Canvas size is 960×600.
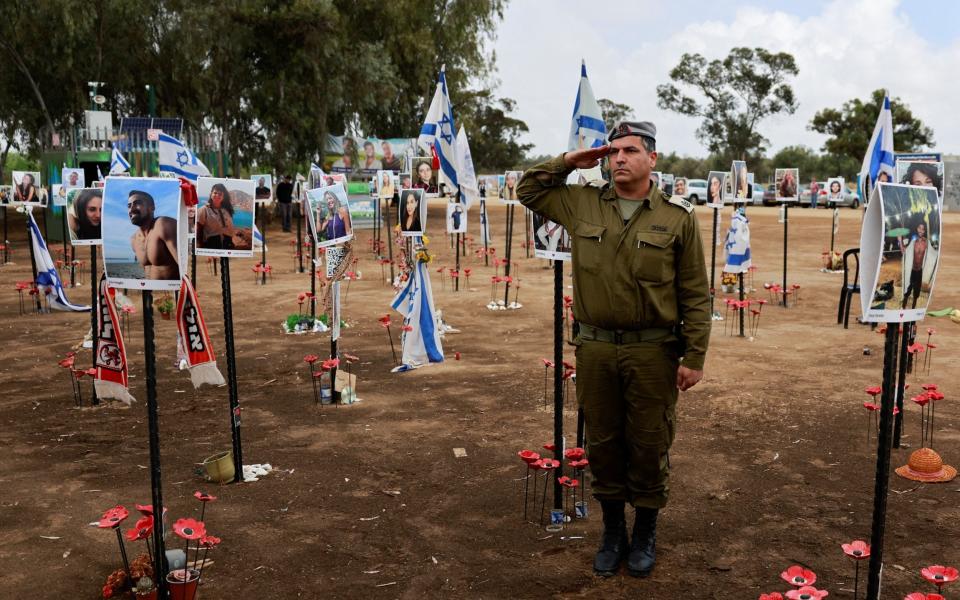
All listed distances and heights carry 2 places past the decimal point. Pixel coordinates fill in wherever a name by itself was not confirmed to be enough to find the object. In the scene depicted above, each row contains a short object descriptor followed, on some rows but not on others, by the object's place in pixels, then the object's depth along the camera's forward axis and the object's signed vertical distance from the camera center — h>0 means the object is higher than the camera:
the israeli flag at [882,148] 7.69 +0.50
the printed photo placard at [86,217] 6.34 -0.10
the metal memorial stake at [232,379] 5.44 -1.13
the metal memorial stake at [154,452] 3.69 -1.10
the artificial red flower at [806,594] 3.17 -1.47
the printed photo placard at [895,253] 3.25 -0.20
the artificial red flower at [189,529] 3.65 -1.41
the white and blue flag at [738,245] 12.46 -0.63
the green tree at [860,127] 46.44 +4.24
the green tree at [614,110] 63.22 +7.02
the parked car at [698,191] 41.46 +0.57
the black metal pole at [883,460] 3.31 -1.02
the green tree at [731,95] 55.00 +7.22
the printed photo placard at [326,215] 6.82 -0.10
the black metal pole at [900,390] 5.81 -1.34
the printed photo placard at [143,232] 3.79 -0.13
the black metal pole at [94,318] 7.05 -1.00
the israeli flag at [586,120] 5.24 +0.51
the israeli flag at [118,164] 9.08 +0.43
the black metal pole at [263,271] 15.68 -1.25
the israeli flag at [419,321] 8.84 -1.24
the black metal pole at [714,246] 11.75 -0.62
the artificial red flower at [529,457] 4.61 -1.38
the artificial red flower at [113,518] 3.69 -1.39
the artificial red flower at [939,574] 3.39 -1.51
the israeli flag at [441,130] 9.16 +0.79
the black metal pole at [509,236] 12.90 -0.55
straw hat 5.42 -1.72
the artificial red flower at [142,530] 3.79 -1.47
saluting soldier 3.89 -0.51
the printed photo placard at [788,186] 13.89 +0.27
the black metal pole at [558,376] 4.73 -0.96
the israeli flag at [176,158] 8.59 +0.46
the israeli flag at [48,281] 12.52 -1.14
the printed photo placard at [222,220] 5.72 -0.11
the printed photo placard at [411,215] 9.26 -0.13
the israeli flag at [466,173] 9.76 +0.34
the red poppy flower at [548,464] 4.56 -1.40
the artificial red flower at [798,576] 3.38 -1.50
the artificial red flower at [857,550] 3.55 -1.46
